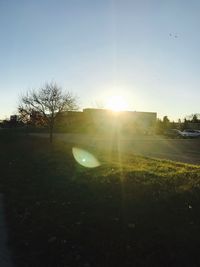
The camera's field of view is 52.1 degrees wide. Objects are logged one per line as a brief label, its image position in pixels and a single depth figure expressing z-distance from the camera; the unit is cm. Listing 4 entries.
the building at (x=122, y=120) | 4038
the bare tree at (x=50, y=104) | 1689
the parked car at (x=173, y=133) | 3092
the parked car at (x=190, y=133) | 2989
